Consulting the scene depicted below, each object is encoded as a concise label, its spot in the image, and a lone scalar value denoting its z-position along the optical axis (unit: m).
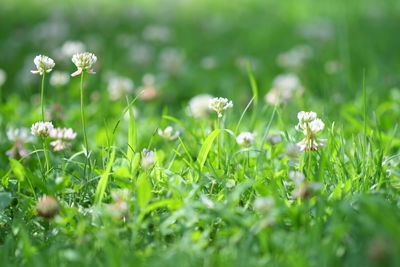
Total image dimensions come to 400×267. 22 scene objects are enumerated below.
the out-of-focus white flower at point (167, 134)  1.55
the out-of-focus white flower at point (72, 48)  1.69
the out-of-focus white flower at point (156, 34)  2.29
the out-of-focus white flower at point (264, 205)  1.41
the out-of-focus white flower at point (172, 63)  1.97
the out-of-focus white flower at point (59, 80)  1.69
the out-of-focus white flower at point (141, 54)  2.08
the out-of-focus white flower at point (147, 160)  1.48
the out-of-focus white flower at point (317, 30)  2.31
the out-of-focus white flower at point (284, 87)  1.68
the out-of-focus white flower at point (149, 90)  1.76
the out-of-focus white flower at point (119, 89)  1.75
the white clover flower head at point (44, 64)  1.48
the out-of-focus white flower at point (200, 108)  1.64
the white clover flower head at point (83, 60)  1.47
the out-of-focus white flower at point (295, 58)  1.89
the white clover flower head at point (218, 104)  1.49
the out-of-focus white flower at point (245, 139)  1.51
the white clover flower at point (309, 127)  1.46
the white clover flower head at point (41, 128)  1.48
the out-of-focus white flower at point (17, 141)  1.55
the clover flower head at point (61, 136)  1.51
